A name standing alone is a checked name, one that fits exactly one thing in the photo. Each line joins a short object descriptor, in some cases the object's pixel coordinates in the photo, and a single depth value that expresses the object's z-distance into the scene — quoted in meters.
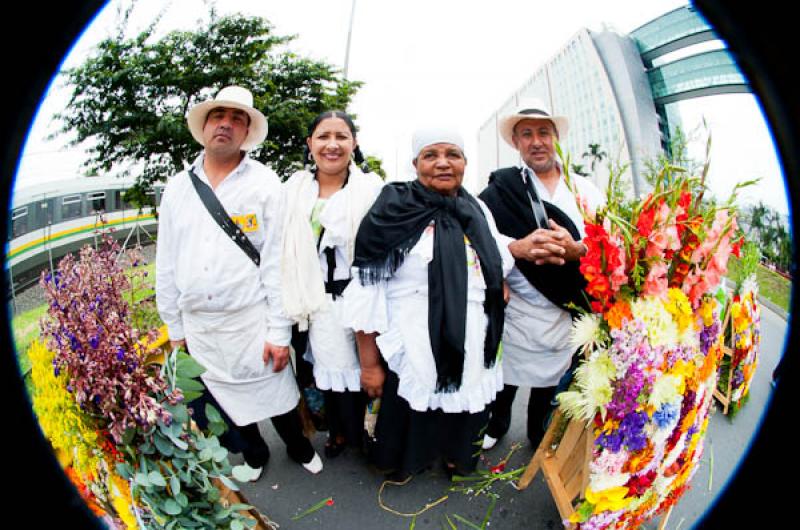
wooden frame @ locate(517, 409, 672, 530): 1.79
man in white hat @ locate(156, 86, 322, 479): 2.03
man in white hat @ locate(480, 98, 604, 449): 2.24
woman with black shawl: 1.94
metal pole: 8.52
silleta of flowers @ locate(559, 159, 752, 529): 1.42
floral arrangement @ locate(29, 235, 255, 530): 1.14
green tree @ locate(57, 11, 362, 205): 5.88
